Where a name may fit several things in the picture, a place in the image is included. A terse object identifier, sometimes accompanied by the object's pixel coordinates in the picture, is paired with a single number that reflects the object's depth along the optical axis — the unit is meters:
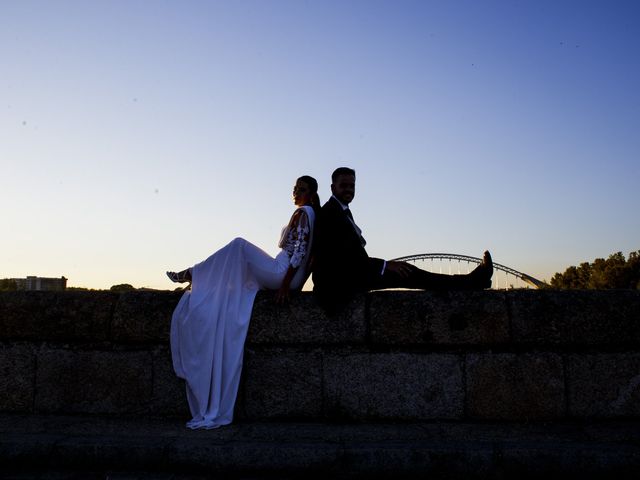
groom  3.80
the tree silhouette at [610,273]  56.12
